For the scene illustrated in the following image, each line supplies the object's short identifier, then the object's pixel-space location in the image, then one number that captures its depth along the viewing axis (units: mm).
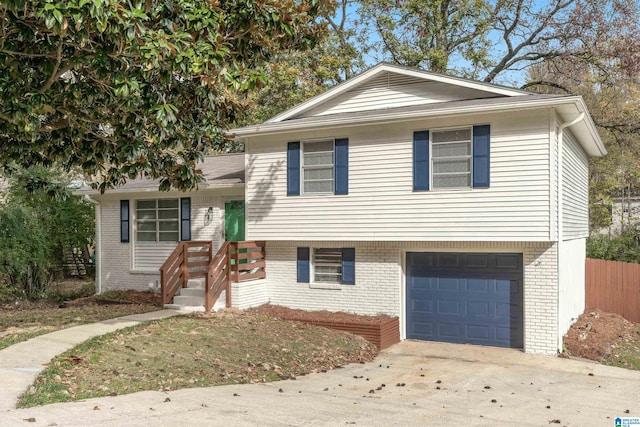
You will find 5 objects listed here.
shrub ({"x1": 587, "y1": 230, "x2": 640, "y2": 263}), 21578
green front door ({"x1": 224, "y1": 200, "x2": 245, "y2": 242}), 17078
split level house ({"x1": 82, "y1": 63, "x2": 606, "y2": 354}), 12391
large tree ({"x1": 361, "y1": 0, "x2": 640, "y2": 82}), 23094
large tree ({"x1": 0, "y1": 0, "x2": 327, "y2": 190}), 7922
